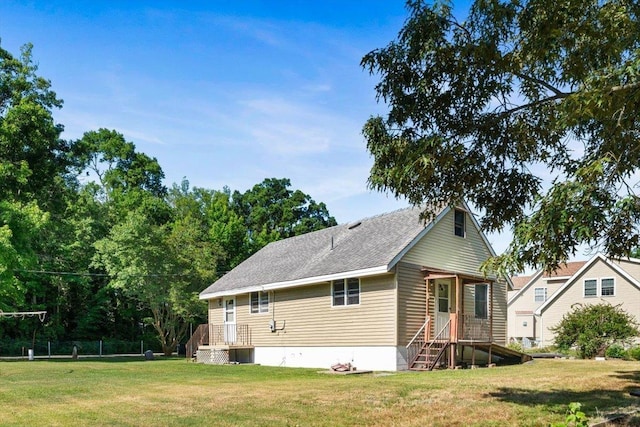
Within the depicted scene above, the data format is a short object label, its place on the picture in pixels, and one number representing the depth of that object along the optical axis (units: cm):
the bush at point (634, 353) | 2391
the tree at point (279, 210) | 5628
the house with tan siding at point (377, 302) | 1948
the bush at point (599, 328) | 2539
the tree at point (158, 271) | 3275
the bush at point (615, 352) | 2517
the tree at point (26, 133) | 2817
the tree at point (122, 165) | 5284
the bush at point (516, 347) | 2973
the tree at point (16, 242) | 2559
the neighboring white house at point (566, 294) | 3162
